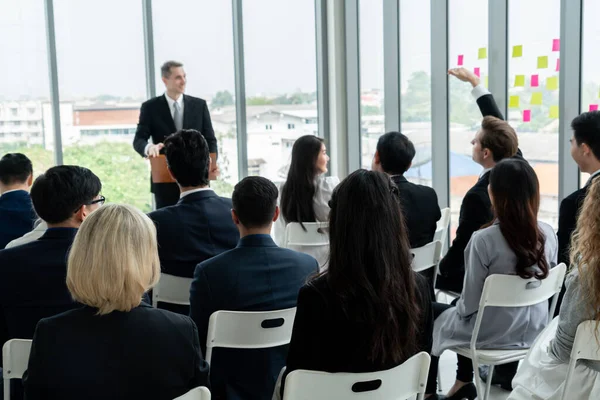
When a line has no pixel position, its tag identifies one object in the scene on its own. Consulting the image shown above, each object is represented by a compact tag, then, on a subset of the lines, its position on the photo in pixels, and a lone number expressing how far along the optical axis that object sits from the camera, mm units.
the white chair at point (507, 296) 2885
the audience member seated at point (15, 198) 3838
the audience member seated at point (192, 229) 3205
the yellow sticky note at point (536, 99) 4987
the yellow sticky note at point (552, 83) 4859
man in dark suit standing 6016
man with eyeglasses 2332
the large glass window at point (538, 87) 4879
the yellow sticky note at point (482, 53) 5465
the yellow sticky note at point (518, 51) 5130
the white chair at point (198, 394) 1634
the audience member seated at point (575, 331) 2125
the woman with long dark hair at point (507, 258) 3023
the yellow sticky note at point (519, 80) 5141
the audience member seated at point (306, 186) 4258
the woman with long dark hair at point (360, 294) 1945
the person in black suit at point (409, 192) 3799
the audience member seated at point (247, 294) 2475
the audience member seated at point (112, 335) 1746
